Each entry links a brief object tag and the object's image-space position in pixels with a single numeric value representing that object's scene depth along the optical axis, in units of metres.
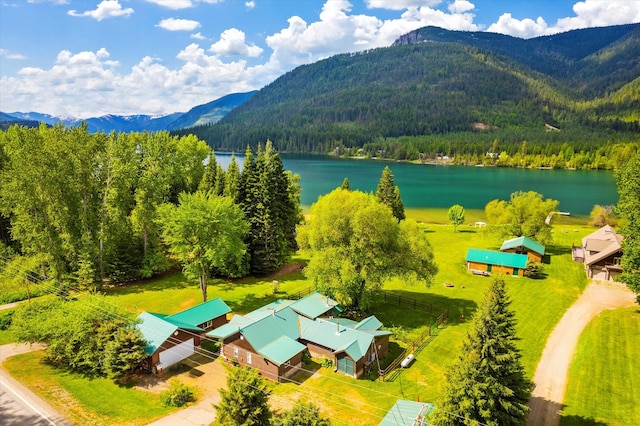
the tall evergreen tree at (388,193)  66.19
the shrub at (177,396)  22.69
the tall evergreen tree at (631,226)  32.16
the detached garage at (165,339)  26.33
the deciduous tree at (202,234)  35.59
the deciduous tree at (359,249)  33.06
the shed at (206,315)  30.54
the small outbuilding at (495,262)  46.78
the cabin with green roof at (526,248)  50.38
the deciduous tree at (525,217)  54.16
